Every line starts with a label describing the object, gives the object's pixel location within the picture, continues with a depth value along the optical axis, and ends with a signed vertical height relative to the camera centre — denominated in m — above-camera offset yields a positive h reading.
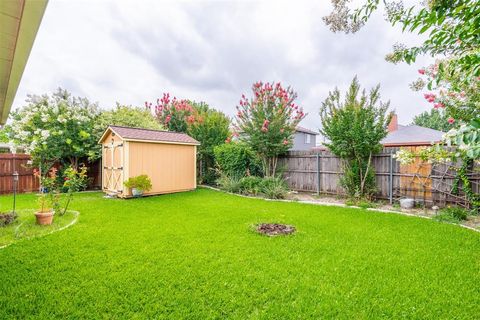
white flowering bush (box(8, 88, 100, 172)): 9.27 +1.28
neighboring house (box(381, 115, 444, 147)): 12.24 +1.66
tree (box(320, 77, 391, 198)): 7.07 +1.06
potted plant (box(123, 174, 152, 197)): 8.24 -0.78
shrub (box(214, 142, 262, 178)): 10.52 +0.13
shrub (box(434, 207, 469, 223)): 5.34 -1.18
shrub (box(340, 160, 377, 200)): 7.56 -0.58
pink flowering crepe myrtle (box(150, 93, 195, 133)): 14.75 +3.19
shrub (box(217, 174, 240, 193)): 9.86 -0.87
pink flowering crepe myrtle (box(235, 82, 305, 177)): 9.14 +1.85
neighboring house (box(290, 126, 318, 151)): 24.62 +2.73
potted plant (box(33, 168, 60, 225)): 4.92 -1.05
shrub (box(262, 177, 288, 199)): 8.44 -0.92
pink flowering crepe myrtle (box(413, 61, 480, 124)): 5.73 +1.72
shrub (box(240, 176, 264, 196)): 9.16 -0.88
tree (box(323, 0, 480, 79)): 1.31 +0.91
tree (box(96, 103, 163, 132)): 10.97 +2.17
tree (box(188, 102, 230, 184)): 12.22 +1.44
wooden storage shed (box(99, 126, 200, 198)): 8.52 +0.13
